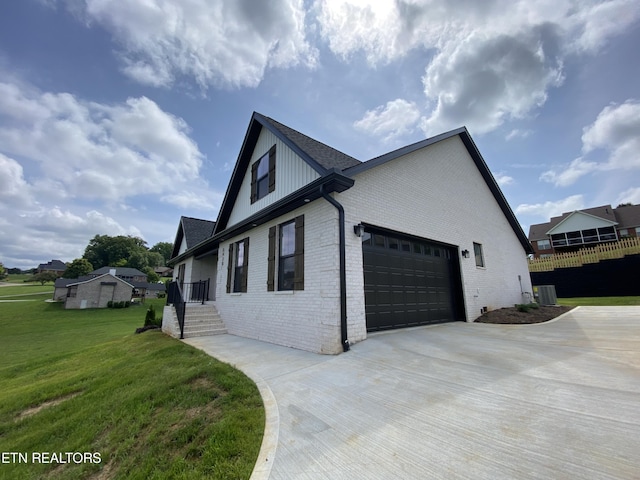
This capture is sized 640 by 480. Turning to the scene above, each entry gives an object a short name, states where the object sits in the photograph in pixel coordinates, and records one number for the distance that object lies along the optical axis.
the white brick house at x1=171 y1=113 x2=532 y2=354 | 5.43
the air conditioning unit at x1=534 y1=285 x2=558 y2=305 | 10.73
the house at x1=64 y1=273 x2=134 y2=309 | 29.05
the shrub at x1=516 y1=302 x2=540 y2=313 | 8.82
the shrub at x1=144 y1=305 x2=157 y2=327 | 12.88
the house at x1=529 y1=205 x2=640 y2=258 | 30.36
